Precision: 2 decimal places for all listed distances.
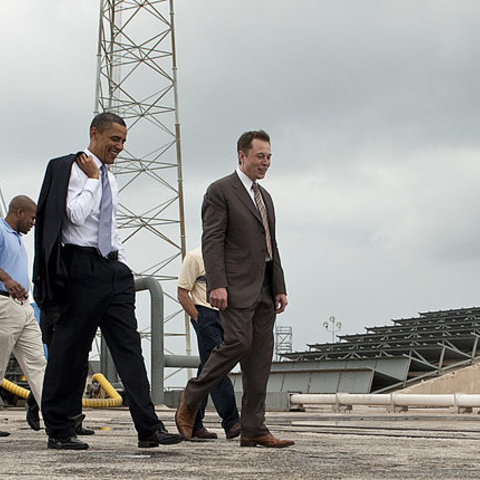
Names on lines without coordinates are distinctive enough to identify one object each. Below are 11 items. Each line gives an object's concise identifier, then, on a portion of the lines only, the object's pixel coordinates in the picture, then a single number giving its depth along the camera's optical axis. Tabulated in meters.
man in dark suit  4.78
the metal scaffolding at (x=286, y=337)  61.53
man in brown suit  5.18
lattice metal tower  30.92
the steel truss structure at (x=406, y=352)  23.94
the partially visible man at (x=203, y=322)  6.32
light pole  51.53
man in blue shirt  6.39
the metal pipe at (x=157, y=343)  11.99
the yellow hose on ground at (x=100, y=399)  11.40
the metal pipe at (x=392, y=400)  11.70
